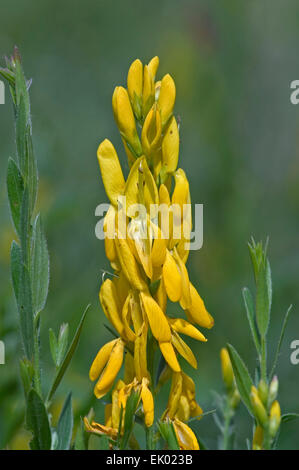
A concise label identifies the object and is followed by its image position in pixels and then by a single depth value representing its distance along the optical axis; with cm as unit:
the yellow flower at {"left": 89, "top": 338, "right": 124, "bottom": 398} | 33
